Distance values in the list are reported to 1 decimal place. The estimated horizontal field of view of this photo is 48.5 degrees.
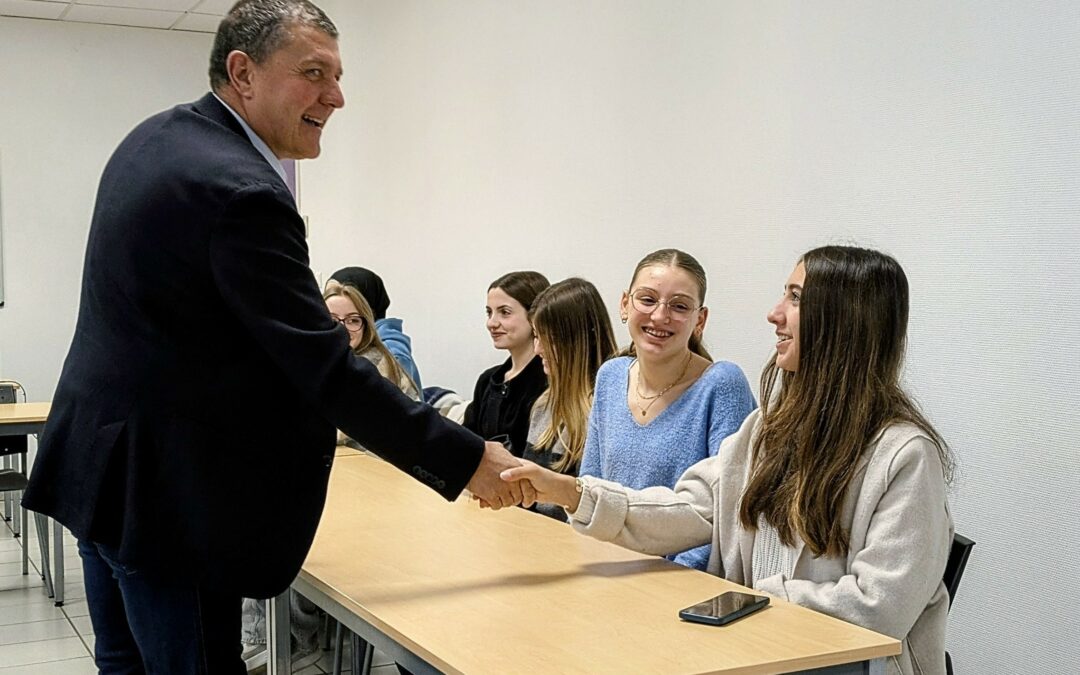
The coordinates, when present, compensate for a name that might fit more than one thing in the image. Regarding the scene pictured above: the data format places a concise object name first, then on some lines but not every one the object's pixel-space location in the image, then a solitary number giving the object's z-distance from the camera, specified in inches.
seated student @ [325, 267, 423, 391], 197.6
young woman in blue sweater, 109.0
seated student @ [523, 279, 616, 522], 135.0
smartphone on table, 72.2
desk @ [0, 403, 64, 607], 196.9
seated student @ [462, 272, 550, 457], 153.6
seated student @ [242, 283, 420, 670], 154.5
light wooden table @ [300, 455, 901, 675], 65.9
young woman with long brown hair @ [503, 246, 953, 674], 78.2
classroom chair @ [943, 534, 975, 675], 83.7
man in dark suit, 72.3
